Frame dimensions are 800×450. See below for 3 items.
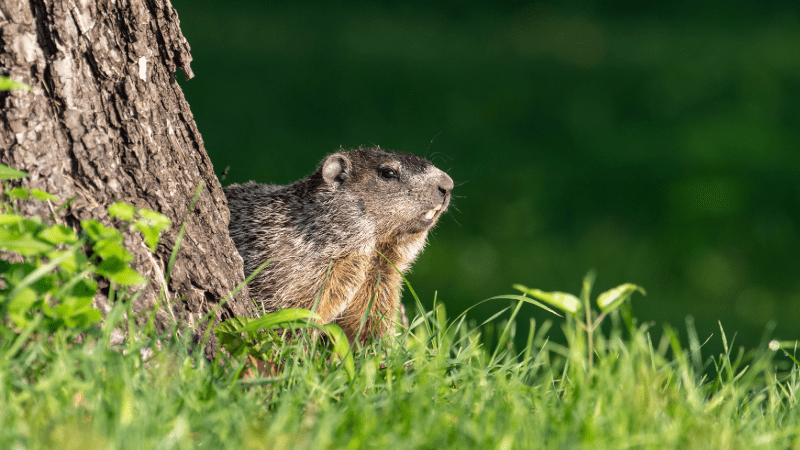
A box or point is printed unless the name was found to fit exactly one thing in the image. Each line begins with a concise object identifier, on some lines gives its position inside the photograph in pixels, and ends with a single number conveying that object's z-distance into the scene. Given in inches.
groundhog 287.3
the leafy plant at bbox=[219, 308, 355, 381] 197.9
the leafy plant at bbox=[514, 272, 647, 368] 165.0
